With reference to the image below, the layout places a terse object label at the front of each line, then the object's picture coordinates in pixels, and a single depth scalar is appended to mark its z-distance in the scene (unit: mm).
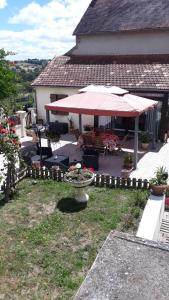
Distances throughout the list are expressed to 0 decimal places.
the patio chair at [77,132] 11896
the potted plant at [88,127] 13373
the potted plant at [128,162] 9346
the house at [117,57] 12936
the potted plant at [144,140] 11440
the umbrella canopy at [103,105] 9059
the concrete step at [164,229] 6808
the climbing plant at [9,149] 6987
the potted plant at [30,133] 12514
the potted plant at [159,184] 7313
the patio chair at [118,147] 10730
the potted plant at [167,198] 7669
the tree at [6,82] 17666
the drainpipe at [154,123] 11397
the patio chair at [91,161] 9298
